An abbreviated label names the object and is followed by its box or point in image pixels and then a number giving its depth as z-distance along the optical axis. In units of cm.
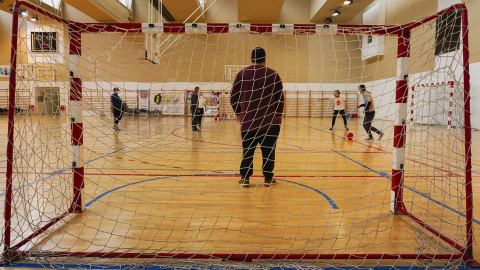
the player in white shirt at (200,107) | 1191
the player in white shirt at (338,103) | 1175
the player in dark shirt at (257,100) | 397
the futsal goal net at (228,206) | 243
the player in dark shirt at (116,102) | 1080
